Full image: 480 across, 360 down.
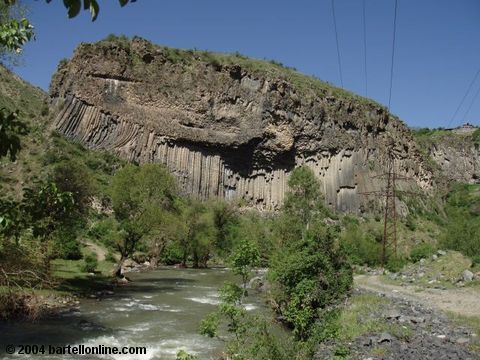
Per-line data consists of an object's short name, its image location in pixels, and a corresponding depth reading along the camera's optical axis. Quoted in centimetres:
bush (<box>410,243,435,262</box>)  4419
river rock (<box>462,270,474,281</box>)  2713
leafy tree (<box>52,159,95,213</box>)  3947
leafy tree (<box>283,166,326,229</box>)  5588
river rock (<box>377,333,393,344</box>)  1484
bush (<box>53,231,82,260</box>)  3672
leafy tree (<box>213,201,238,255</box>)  6354
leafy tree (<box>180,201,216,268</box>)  5297
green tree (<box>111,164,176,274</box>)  3356
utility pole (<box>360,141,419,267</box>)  8752
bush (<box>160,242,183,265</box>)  5306
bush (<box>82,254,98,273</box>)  3525
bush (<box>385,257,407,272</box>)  4206
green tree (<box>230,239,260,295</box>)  1170
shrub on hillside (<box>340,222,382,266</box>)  5191
